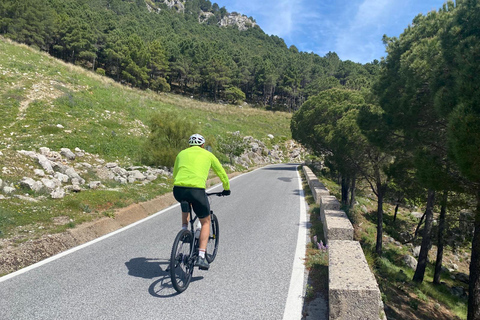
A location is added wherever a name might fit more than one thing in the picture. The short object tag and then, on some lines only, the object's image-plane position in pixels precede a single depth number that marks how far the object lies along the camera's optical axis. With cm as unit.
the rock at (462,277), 2034
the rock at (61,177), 1076
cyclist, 464
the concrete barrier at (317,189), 1137
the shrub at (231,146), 3209
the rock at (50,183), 955
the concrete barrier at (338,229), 618
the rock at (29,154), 1145
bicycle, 416
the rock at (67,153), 1397
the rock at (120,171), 1374
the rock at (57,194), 905
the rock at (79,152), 1494
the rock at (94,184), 1086
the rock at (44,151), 1308
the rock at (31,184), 903
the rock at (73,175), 1130
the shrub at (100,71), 5519
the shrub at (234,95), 7531
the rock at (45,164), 1098
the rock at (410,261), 1831
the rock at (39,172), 1032
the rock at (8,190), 826
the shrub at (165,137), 1734
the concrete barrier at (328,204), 850
